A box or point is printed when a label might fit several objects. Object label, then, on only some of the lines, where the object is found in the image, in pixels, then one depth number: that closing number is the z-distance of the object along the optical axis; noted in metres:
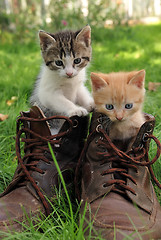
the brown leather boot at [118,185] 0.71
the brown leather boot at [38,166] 0.75
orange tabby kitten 0.79
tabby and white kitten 0.90
